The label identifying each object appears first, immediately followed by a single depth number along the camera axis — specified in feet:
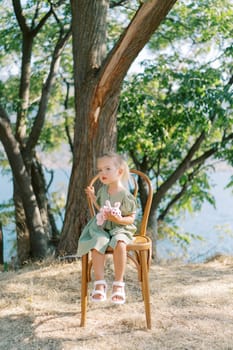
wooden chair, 9.25
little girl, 8.89
